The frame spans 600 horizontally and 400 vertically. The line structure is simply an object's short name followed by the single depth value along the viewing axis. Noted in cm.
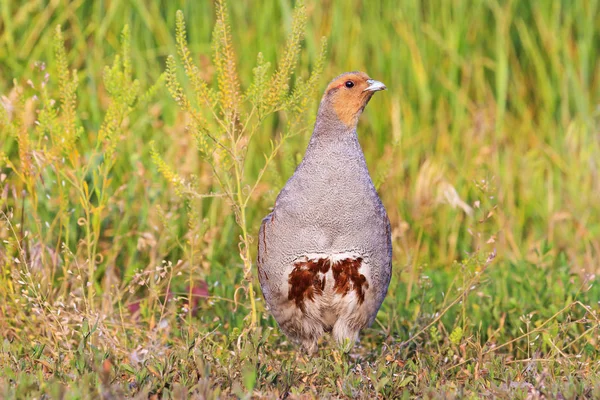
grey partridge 788
